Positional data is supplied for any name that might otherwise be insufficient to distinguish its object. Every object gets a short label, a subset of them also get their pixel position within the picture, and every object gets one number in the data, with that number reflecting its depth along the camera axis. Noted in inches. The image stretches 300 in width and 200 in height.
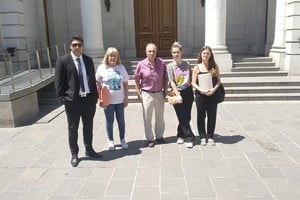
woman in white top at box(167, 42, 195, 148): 163.5
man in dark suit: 143.7
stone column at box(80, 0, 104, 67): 339.0
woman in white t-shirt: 157.7
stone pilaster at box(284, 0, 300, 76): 324.1
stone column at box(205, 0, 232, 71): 326.6
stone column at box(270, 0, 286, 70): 342.9
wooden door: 411.6
